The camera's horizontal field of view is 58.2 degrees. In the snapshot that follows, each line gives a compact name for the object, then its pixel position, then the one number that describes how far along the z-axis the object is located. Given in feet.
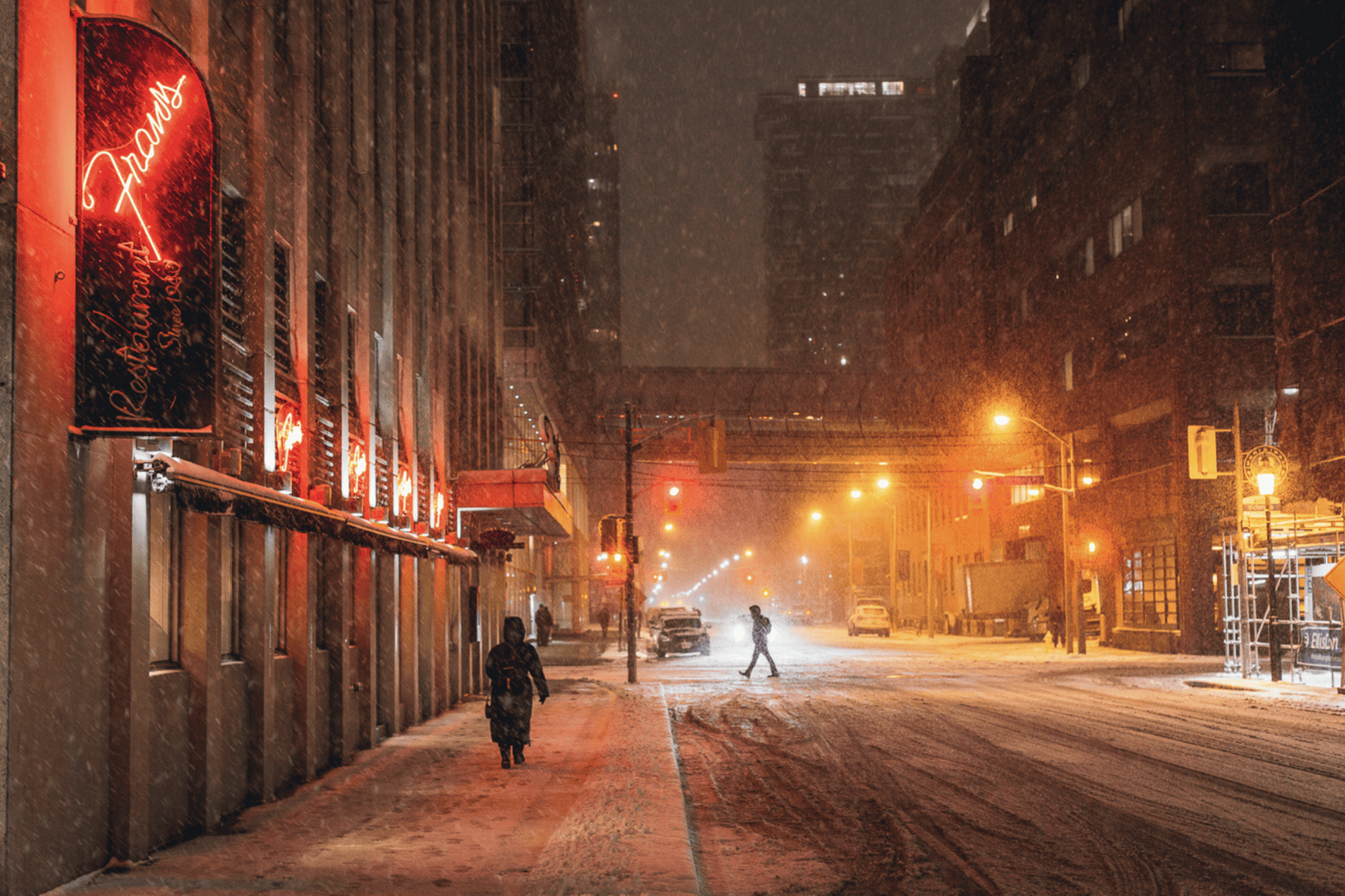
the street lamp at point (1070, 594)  134.82
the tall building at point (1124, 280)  134.10
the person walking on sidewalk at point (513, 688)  44.75
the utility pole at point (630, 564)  92.58
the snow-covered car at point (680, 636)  143.02
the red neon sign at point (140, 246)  26.45
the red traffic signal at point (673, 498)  106.52
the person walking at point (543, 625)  149.79
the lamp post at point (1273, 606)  83.92
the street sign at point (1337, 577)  69.56
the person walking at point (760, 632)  98.53
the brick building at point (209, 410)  25.26
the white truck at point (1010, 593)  183.52
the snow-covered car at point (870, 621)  213.46
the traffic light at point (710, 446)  92.84
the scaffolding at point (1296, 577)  88.07
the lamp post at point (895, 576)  210.20
